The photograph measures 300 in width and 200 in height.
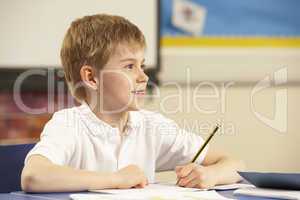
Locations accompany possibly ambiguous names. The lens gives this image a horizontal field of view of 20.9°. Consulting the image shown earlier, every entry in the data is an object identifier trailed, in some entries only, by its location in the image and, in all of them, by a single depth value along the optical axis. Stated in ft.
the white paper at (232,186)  4.60
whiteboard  7.79
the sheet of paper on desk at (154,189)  4.31
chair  4.98
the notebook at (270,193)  4.14
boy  5.09
